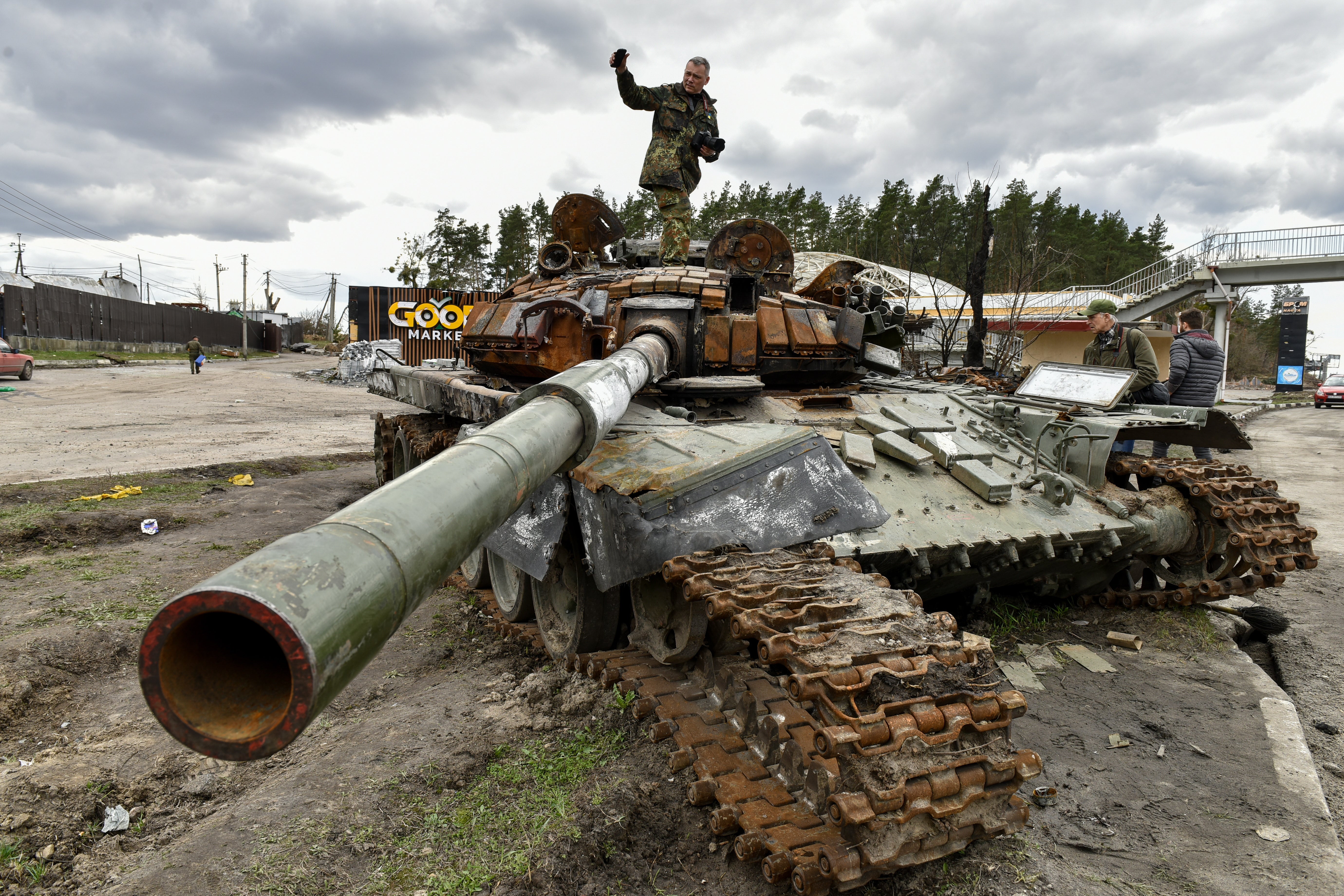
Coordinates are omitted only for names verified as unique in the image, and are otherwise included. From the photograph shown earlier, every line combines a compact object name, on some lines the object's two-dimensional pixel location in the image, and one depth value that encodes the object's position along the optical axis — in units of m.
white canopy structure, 16.59
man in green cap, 8.04
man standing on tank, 7.16
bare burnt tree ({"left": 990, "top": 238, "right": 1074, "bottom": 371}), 15.12
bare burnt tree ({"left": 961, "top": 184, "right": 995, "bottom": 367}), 13.02
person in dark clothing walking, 30.91
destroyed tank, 1.81
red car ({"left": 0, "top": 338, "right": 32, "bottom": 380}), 22.72
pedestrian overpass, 29.16
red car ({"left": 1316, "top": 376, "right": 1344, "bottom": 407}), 32.84
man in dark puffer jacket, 8.66
